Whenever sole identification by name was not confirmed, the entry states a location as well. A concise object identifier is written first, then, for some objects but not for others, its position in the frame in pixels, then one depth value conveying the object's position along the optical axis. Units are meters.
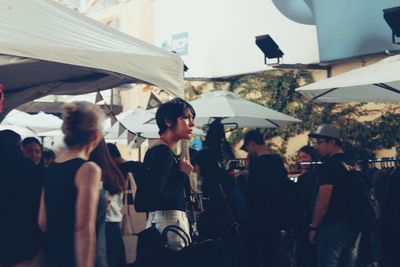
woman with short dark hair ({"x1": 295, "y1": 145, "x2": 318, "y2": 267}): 6.04
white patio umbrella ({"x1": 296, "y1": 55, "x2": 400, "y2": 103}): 5.23
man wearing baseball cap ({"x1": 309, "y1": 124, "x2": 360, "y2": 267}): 5.33
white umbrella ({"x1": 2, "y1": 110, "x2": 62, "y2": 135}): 11.56
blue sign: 14.25
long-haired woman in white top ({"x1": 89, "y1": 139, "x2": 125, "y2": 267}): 3.96
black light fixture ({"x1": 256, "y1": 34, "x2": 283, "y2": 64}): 10.62
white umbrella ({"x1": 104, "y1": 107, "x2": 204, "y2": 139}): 10.38
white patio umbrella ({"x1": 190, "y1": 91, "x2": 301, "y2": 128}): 8.46
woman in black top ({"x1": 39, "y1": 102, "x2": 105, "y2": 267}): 3.13
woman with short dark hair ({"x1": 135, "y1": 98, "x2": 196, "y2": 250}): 3.82
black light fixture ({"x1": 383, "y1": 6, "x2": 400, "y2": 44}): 7.46
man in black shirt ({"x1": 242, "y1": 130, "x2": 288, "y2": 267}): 5.93
